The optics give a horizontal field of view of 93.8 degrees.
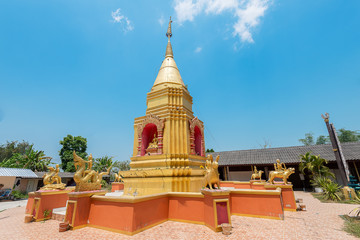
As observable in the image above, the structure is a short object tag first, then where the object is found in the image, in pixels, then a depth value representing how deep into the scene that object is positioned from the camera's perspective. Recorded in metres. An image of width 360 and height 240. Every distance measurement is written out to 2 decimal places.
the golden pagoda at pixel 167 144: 9.25
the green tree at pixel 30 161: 25.21
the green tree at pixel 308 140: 52.75
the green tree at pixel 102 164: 29.25
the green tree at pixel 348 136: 45.09
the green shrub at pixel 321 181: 13.45
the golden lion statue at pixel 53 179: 9.09
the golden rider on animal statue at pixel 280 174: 9.29
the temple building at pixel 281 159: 18.19
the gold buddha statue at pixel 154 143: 10.70
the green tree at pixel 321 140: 50.91
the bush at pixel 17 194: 18.12
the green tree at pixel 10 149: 41.84
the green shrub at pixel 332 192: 11.90
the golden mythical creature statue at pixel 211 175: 6.39
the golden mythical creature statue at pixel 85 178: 6.95
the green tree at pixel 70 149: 29.49
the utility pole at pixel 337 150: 13.87
